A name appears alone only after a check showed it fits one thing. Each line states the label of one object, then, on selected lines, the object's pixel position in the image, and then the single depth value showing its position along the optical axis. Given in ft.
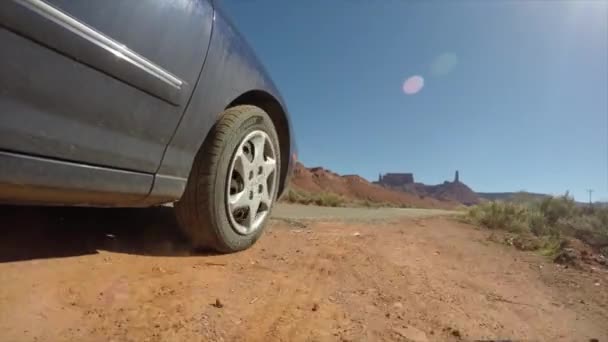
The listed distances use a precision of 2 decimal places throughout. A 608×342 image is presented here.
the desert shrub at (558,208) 24.88
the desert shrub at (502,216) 16.38
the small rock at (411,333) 4.06
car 3.42
